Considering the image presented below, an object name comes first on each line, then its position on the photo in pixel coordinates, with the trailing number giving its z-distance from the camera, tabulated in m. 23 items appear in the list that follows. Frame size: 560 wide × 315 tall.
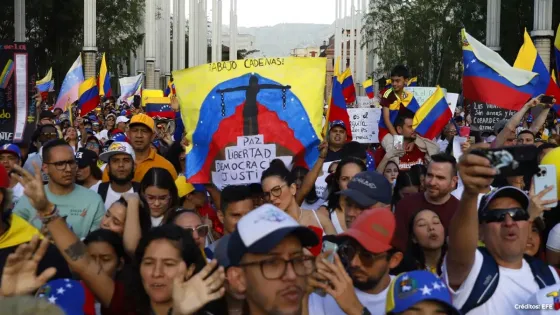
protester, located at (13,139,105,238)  6.17
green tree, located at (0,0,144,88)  47.09
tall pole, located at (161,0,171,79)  62.59
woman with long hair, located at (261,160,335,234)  5.87
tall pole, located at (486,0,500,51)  37.12
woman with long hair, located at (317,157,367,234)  6.20
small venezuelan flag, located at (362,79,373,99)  30.34
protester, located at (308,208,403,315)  4.19
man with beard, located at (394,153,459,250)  6.12
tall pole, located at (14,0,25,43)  32.34
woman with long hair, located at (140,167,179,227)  6.25
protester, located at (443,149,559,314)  3.93
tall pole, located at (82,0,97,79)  42.38
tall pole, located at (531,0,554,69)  30.48
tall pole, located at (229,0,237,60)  66.69
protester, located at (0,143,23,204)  7.57
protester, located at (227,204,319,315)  3.26
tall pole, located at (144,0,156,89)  55.44
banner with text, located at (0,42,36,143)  8.96
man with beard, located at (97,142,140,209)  7.14
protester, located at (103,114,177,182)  8.03
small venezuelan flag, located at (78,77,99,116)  16.94
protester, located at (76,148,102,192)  7.75
